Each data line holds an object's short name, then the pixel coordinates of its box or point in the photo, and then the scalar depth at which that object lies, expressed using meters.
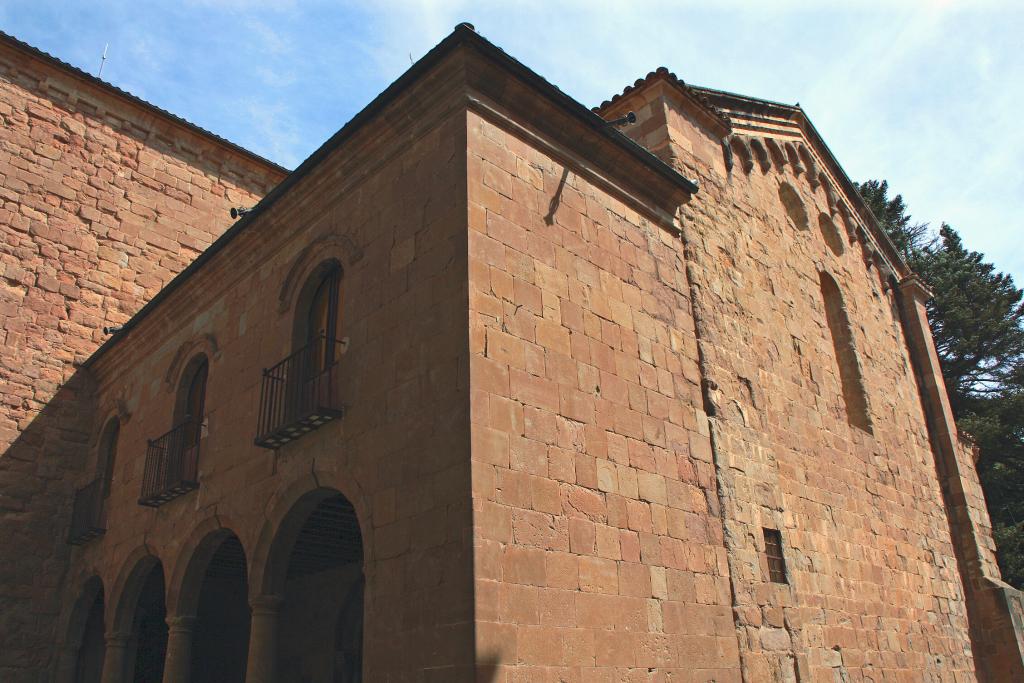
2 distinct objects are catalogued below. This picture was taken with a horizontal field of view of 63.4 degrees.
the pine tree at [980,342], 22.55
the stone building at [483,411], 6.64
